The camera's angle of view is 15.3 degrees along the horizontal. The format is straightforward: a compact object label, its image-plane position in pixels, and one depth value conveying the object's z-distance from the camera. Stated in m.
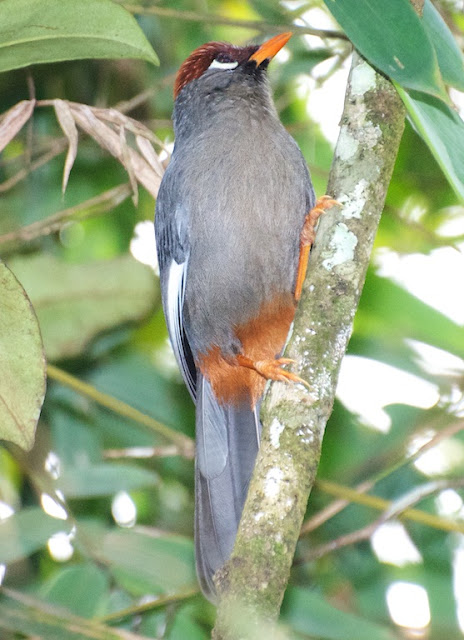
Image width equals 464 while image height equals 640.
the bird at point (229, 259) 6.14
